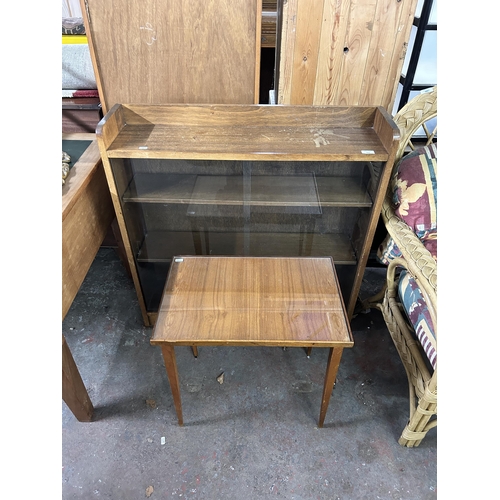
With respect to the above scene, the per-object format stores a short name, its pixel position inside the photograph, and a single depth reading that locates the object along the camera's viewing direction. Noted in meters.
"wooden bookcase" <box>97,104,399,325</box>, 1.23
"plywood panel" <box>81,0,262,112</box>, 1.25
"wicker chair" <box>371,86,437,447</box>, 1.08
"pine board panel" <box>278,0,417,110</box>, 1.26
